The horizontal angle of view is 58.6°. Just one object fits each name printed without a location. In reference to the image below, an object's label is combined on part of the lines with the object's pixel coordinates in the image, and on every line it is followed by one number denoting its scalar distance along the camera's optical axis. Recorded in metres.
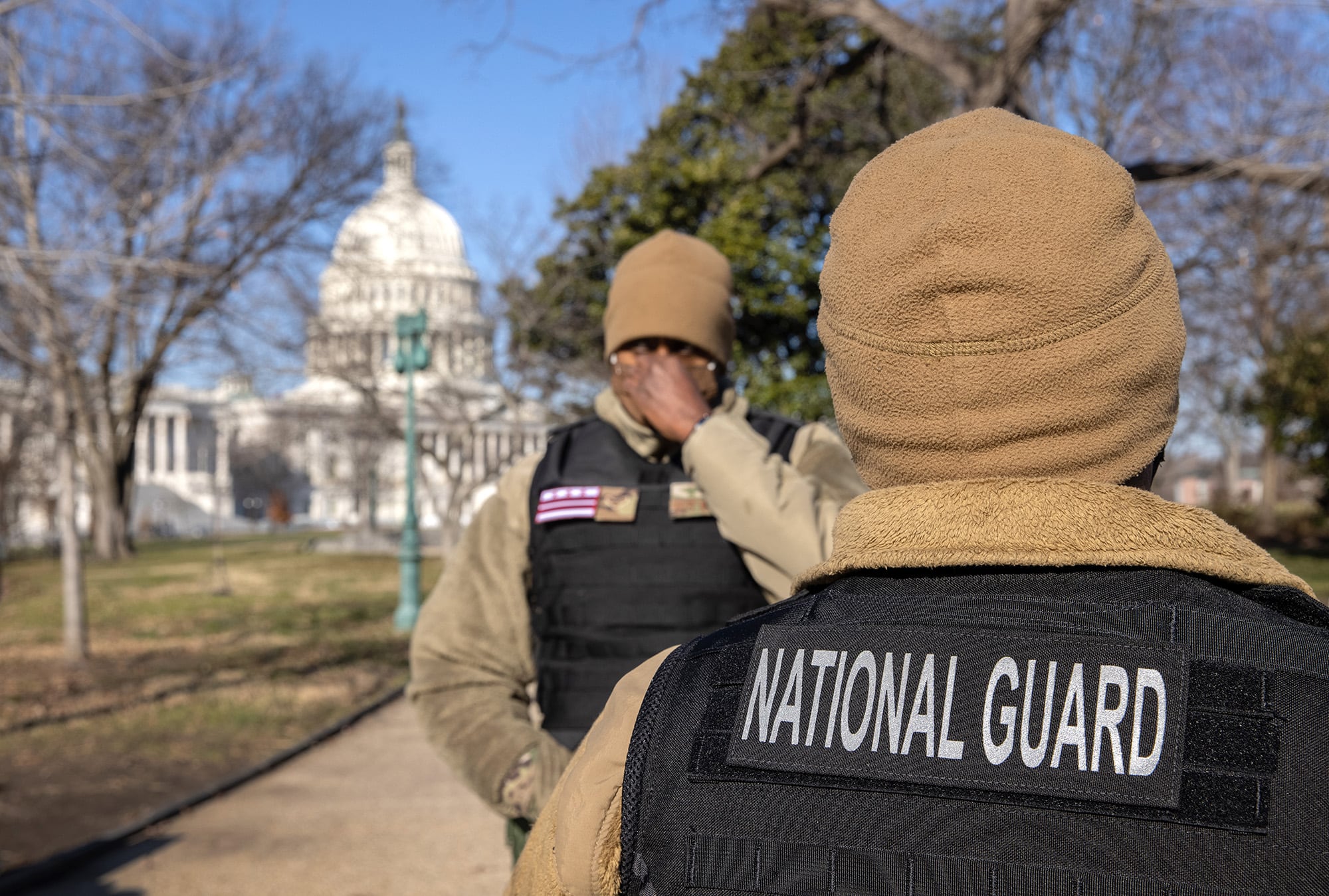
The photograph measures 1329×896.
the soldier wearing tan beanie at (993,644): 0.97
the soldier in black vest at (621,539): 2.33
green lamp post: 16.03
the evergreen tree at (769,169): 9.78
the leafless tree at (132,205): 7.04
